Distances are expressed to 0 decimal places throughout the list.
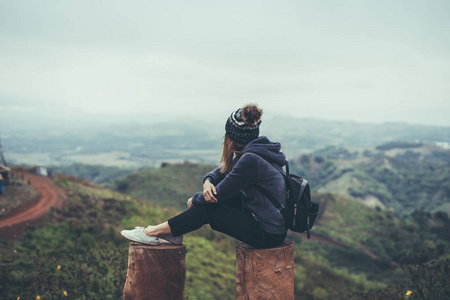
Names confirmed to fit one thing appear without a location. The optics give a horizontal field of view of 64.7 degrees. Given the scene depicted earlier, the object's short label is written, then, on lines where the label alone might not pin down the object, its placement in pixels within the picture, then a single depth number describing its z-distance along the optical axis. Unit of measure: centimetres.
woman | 373
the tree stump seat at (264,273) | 372
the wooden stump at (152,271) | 387
